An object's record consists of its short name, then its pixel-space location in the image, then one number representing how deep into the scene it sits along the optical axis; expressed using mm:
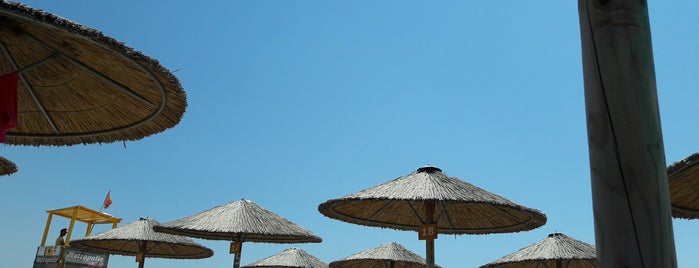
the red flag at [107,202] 24633
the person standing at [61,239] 16052
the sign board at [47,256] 15422
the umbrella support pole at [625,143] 1176
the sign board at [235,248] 10219
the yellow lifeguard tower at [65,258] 15281
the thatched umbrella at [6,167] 4832
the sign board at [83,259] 15297
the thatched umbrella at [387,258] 13961
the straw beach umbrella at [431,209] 7415
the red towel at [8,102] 2973
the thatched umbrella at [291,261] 15709
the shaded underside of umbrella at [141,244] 12766
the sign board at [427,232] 7598
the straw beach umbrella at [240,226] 9992
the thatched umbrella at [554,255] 11422
